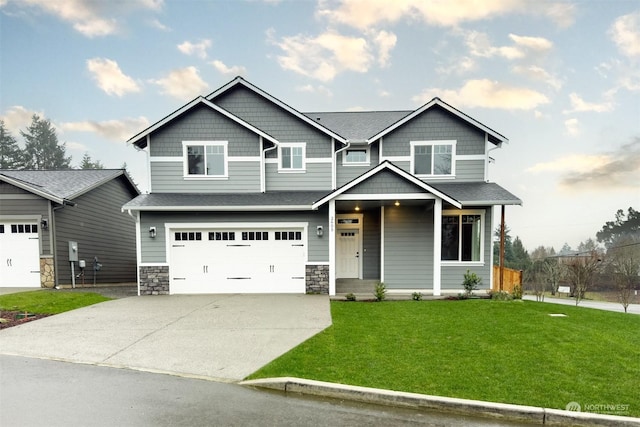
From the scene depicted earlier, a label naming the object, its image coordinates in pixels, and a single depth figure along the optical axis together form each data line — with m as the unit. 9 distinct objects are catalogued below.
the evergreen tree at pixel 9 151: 42.25
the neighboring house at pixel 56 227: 12.59
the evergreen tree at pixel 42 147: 45.84
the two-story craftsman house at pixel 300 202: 11.28
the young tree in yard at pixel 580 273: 20.95
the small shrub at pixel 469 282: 10.76
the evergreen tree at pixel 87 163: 48.50
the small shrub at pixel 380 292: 10.30
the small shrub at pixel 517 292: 10.72
